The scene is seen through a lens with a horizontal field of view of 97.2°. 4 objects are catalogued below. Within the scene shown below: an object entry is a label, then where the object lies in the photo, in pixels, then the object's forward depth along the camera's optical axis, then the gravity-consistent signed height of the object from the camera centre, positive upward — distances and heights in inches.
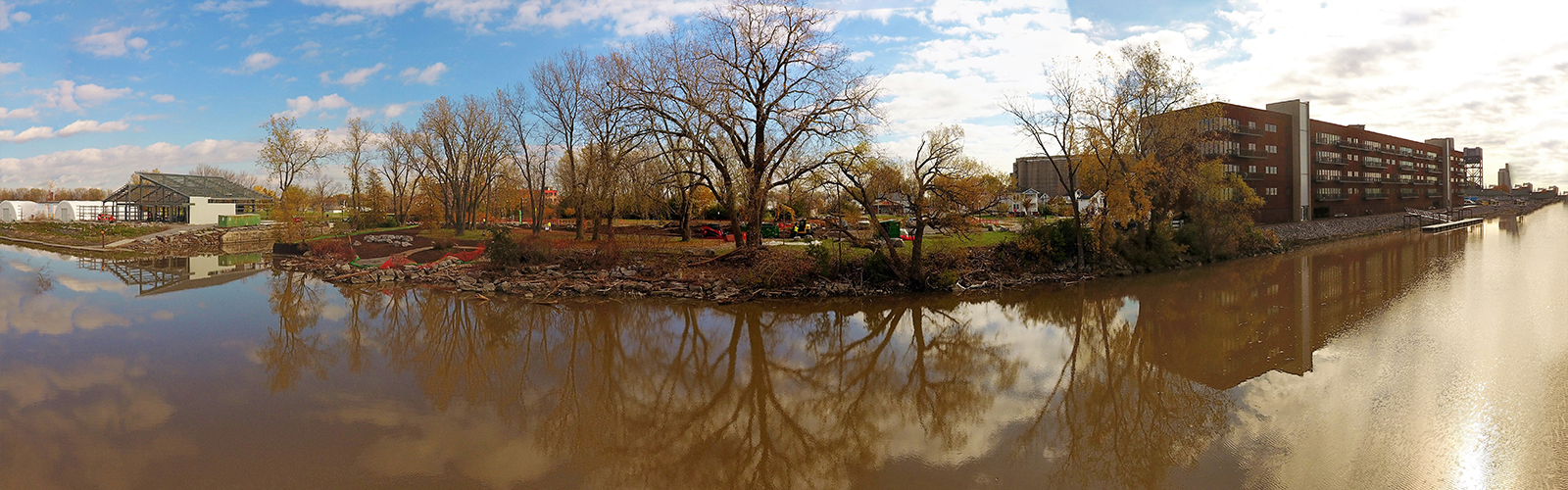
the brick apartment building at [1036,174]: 4367.6 +365.8
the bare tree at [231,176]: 3361.2 +316.3
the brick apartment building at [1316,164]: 2119.8 +233.6
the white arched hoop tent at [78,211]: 2674.7 +126.8
